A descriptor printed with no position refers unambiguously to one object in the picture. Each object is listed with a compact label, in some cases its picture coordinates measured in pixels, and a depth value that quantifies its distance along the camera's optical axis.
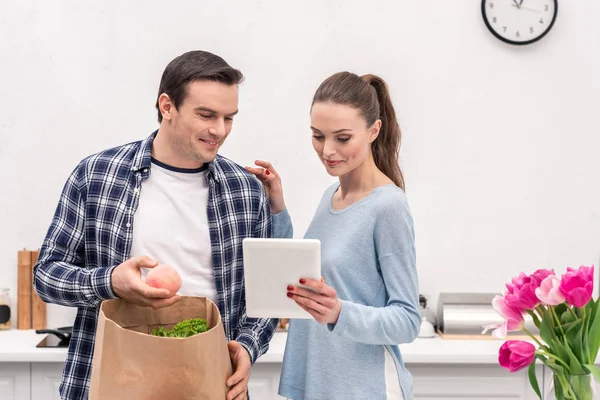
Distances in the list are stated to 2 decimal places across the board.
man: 1.63
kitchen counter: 2.56
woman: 1.61
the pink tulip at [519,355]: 1.39
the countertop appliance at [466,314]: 2.87
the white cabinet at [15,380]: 2.61
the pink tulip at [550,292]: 1.35
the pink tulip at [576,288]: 1.33
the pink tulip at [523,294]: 1.40
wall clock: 3.07
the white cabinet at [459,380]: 2.67
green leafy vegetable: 1.36
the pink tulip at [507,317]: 1.43
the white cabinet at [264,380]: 2.63
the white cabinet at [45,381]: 2.61
